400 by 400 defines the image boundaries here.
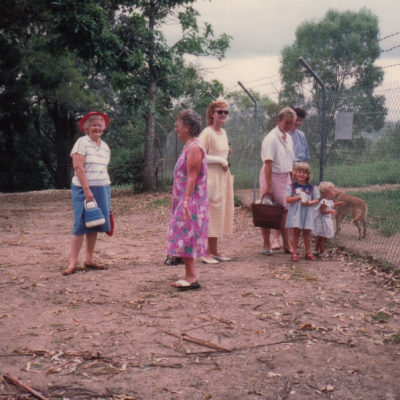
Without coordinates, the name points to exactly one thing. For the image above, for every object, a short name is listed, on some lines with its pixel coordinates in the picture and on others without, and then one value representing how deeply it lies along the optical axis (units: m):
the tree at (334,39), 38.66
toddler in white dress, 6.52
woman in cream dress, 6.11
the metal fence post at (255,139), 9.67
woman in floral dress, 4.84
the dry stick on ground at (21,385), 2.97
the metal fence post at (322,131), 7.11
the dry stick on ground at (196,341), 3.68
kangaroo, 7.16
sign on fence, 6.67
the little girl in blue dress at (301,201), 6.33
